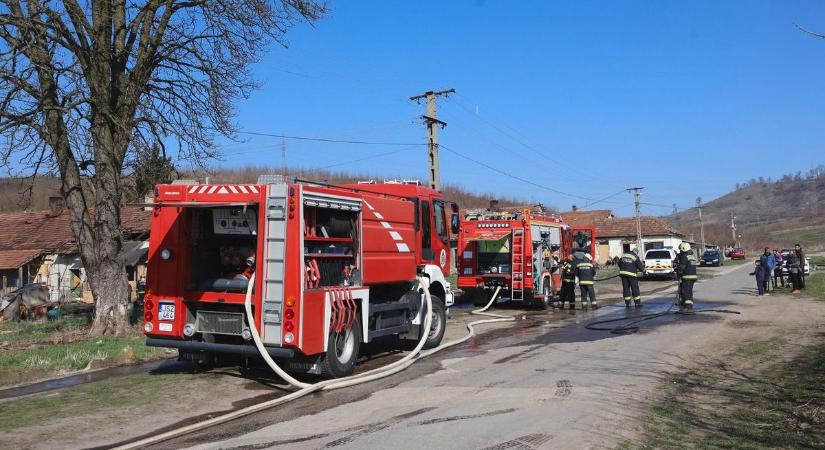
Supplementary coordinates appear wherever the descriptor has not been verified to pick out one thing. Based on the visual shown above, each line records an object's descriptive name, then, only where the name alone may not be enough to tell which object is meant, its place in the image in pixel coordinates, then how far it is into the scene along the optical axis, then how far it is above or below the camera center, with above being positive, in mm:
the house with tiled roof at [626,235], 67312 +5080
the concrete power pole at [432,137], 27719 +6438
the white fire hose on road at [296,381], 6371 -1214
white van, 34031 +1049
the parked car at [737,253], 73188 +3195
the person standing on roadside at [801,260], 22297 +717
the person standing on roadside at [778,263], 25133 +735
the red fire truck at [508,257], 18344 +836
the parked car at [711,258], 53781 +2003
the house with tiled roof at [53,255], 28547 +1632
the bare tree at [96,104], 12781 +3813
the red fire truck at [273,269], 8234 +271
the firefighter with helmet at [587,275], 18469 +266
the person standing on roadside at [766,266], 22094 +541
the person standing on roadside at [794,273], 22234 +284
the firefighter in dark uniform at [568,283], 19000 +46
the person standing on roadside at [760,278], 21938 +127
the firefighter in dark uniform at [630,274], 18453 +277
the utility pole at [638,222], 58406 +5492
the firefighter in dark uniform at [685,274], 16797 +232
